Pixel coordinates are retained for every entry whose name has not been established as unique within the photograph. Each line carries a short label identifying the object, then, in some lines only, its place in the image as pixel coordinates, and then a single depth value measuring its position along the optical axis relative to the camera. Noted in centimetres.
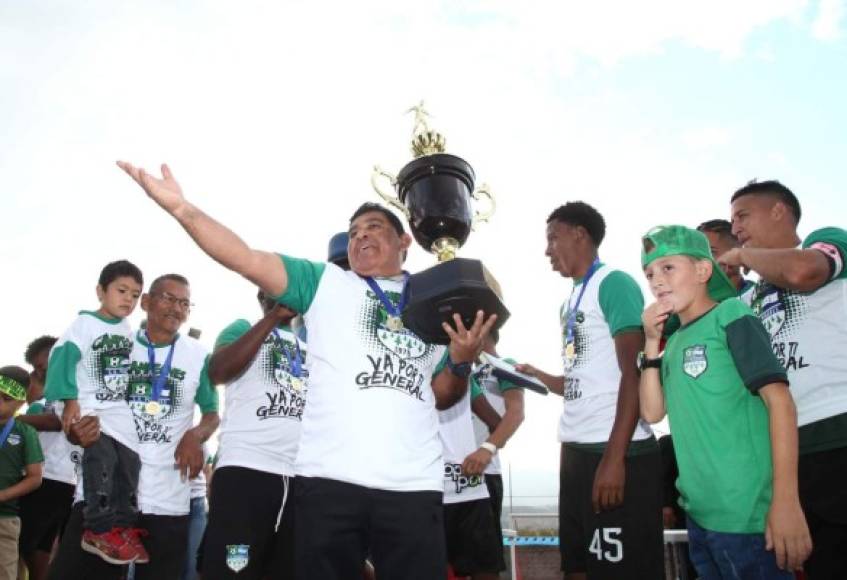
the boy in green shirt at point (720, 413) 232
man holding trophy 239
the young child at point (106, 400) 378
